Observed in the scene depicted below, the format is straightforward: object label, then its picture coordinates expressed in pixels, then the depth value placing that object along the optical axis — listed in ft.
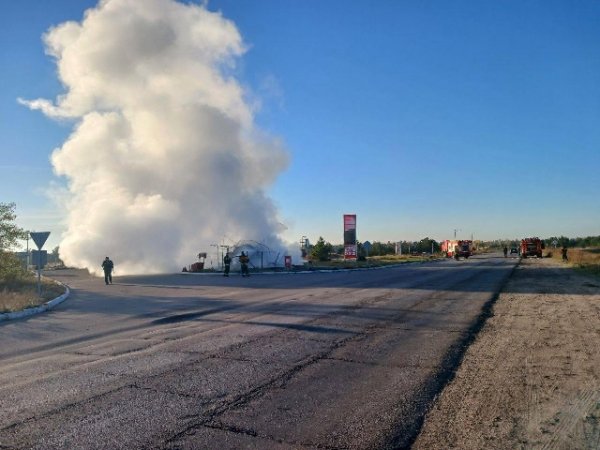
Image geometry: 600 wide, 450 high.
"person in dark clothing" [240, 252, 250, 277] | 102.12
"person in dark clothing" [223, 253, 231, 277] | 104.22
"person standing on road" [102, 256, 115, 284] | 94.02
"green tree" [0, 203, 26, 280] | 81.08
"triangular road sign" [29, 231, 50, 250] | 60.39
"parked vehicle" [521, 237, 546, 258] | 201.98
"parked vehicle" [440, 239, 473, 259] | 219.10
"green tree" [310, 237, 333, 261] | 200.34
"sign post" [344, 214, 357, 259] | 154.71
